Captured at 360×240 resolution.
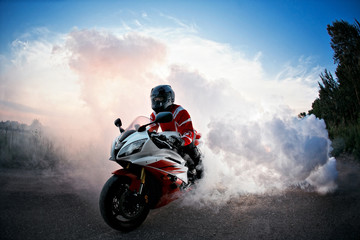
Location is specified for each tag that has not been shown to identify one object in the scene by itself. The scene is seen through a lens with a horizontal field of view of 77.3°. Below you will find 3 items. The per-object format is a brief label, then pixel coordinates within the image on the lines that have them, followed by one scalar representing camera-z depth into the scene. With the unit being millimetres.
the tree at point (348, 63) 17281
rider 4293
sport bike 3104
